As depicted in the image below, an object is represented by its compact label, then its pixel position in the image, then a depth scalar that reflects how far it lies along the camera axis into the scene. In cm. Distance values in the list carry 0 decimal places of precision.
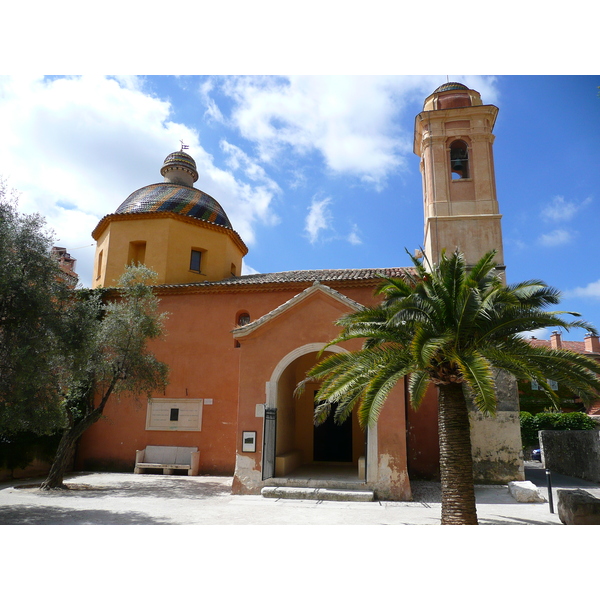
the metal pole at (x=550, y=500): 1079
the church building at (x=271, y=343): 1295
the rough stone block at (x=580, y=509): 903
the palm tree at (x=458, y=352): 820
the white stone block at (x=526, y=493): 1221
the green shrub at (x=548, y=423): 2615
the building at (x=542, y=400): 3195
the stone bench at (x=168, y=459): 1652
